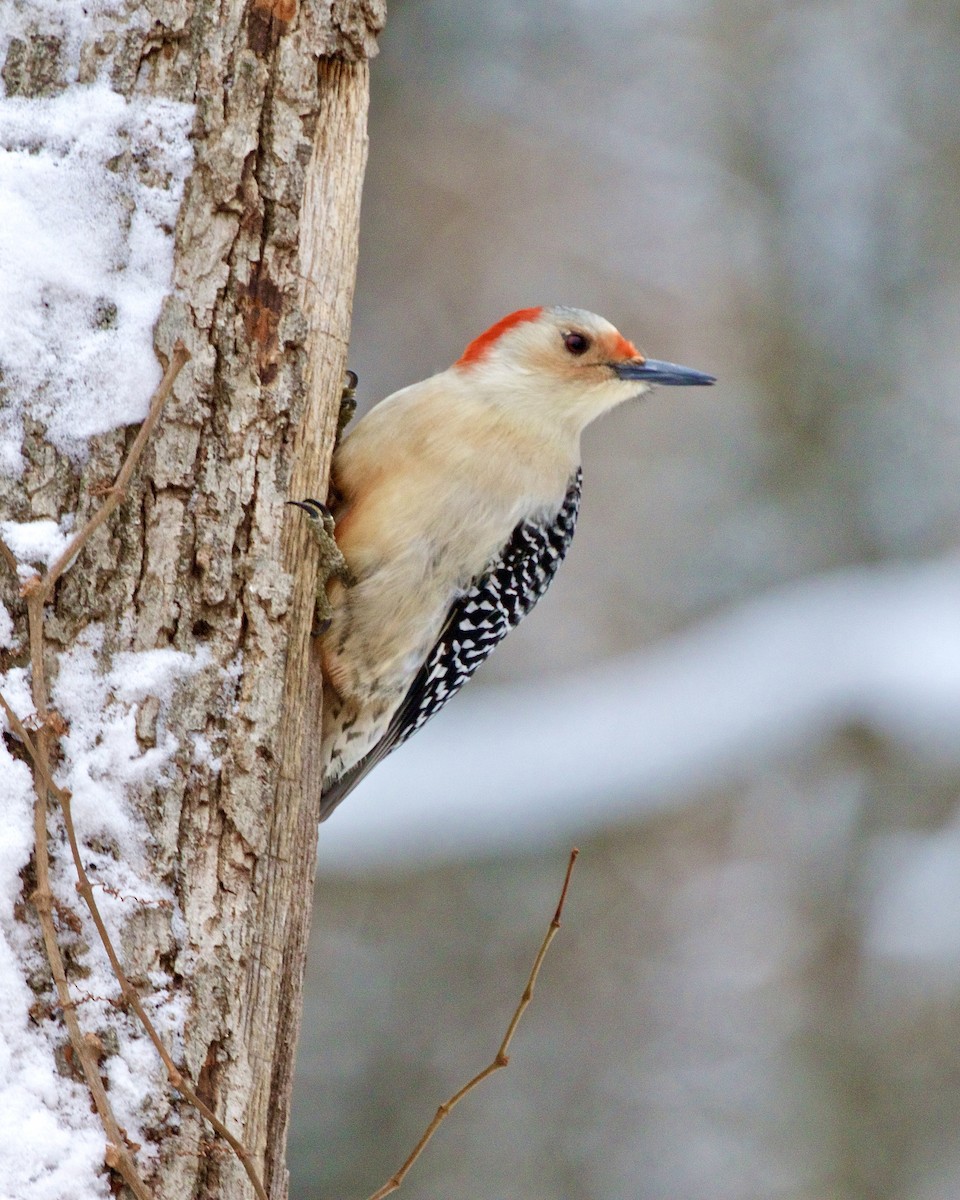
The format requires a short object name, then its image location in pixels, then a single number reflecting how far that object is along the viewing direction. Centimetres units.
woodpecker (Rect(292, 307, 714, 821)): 684
